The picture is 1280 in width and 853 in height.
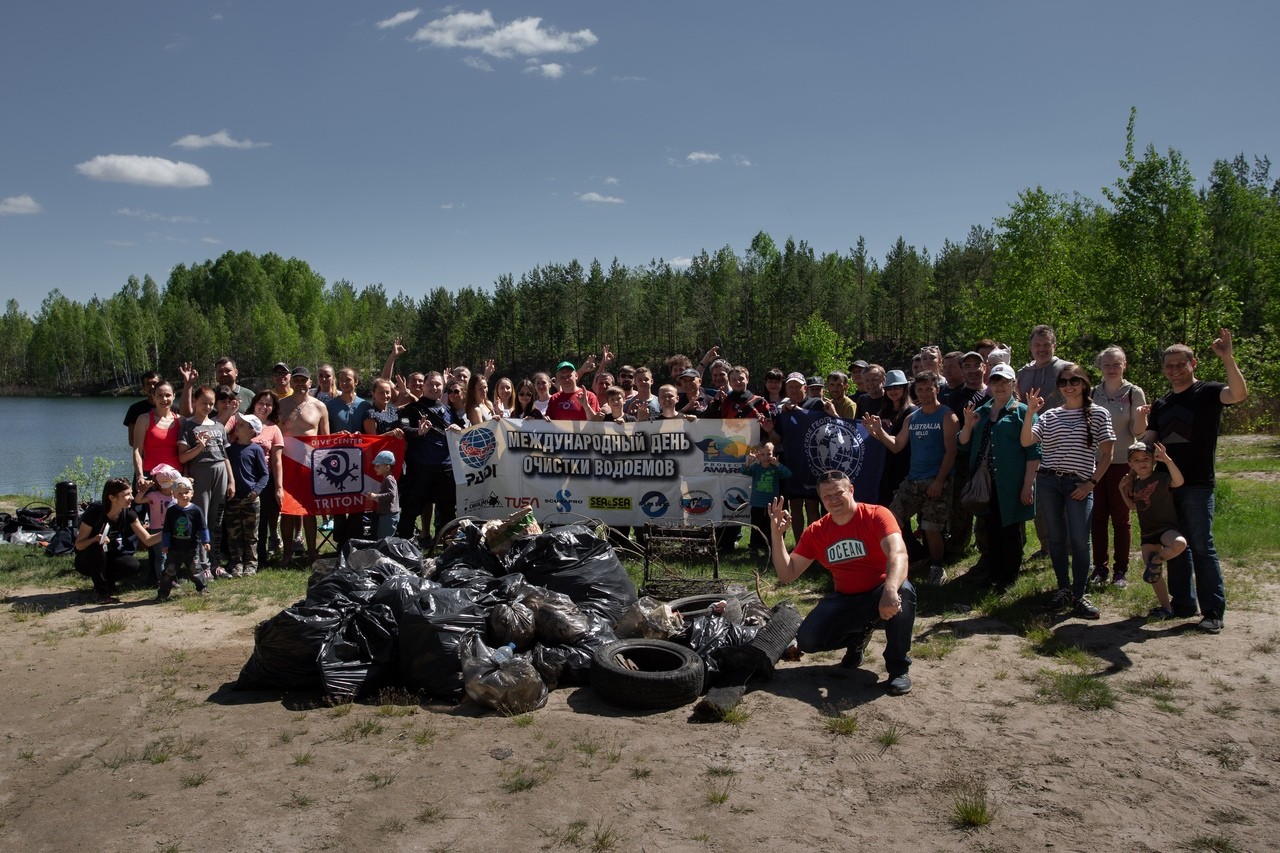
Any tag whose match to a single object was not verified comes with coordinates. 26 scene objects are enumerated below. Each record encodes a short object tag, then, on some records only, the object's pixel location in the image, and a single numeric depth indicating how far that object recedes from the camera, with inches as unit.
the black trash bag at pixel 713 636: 217.9
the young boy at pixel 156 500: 312.5
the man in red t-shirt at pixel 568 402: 385.1
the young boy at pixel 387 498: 361.7
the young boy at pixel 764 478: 351.9
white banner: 366.3
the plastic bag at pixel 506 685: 197.9
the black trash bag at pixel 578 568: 245.9
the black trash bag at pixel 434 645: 207.0
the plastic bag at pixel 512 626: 219.0
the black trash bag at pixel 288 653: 209.2
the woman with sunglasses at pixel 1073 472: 251.6
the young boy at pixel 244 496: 343.9
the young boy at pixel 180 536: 305.4
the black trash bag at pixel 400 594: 219.5
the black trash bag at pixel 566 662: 213.0
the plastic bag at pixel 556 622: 222.4
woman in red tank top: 330.3
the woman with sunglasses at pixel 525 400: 402.0
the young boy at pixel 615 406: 378.3
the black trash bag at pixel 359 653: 204.7
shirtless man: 372.2
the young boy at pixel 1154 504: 239.3
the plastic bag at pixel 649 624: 231.3
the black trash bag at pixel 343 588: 227.3
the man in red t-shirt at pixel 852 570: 208.4
